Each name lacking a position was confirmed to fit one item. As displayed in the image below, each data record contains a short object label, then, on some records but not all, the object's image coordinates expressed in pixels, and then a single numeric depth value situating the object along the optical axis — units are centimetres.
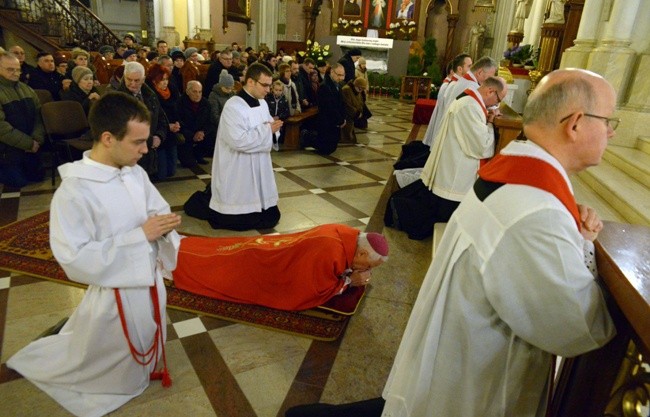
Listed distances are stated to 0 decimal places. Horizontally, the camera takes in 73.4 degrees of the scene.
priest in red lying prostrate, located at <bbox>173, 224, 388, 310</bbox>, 297
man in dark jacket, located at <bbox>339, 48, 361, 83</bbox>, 1044
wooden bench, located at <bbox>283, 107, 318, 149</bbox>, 832
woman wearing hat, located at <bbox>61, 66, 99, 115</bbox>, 588
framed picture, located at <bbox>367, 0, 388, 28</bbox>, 1894
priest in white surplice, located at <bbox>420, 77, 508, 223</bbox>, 409
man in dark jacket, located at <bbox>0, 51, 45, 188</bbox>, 510
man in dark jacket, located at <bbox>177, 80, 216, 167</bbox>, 654
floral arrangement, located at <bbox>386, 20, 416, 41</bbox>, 1884
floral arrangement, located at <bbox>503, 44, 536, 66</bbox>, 874
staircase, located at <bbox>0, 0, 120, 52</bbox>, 1056
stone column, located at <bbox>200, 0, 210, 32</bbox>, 1435
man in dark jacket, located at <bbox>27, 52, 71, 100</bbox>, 643
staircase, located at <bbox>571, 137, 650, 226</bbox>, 349
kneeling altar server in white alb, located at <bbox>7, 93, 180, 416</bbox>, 192
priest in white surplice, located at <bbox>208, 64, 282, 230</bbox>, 436
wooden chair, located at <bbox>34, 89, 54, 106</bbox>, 599
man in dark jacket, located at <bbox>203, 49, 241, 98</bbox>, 848
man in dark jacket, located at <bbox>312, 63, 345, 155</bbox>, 796
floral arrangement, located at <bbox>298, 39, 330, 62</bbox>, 1482
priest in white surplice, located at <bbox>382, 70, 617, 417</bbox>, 115
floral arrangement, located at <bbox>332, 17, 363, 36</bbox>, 1914
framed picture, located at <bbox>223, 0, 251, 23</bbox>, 1592
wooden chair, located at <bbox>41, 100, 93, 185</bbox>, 551
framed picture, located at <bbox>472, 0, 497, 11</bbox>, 1720
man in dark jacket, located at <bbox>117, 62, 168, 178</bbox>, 510
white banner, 1775
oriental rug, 296
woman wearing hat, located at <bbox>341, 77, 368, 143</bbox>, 890
